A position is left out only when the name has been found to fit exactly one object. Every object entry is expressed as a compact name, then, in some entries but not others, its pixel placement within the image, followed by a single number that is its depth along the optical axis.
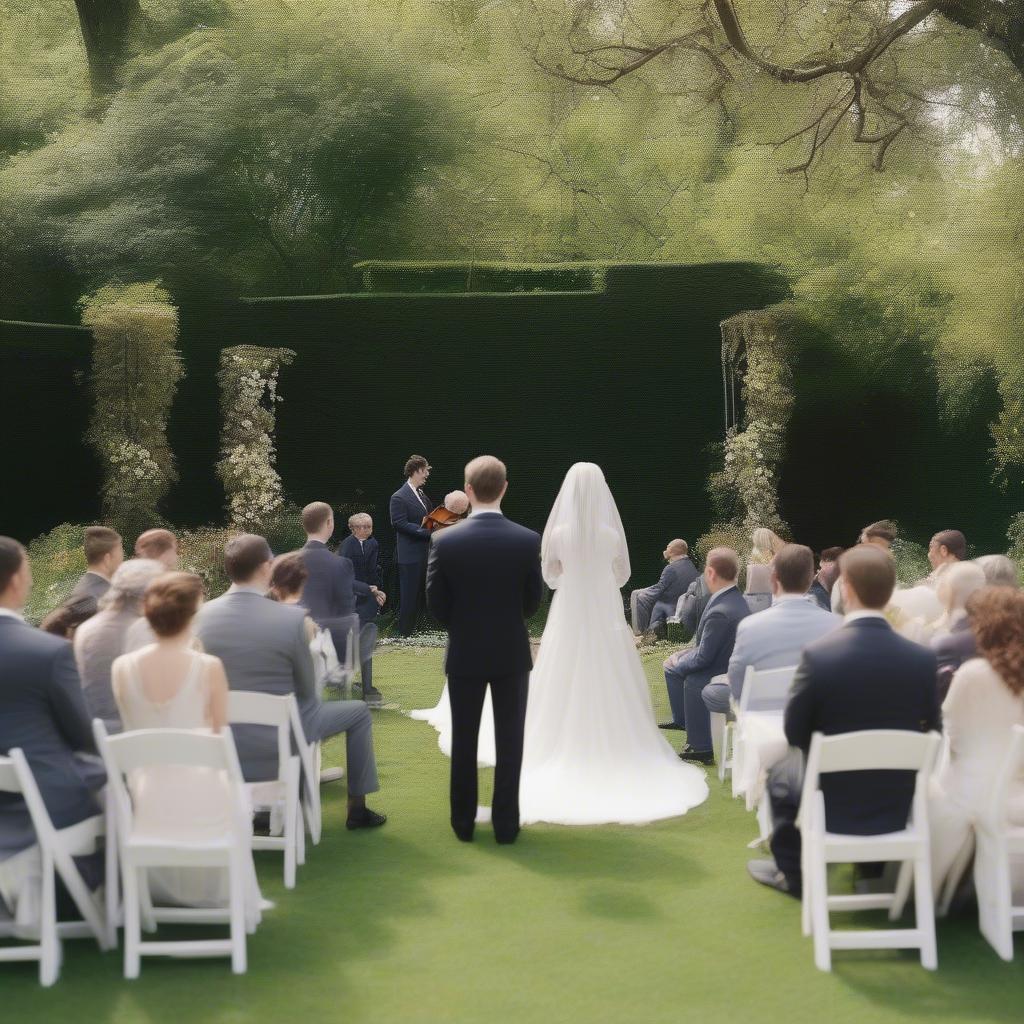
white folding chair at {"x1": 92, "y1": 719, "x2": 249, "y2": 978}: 4.27
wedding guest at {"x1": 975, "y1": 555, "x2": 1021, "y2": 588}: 6.23
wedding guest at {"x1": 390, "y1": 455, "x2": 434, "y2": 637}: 11.57
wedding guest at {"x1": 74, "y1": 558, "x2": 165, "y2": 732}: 5.26
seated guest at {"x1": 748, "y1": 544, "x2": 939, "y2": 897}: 4.39
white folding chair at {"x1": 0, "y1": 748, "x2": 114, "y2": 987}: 4.15
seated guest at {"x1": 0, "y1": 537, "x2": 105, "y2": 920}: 4.30
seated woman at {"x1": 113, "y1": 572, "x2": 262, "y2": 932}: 4.42
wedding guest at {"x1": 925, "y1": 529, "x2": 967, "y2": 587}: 6.83
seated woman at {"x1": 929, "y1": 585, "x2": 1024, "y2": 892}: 4.46
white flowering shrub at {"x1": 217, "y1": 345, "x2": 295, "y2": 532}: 13.57
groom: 5.70
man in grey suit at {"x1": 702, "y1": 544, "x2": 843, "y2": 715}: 5.68
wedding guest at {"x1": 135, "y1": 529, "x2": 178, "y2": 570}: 6.36
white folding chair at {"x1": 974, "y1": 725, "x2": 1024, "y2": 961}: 4.34
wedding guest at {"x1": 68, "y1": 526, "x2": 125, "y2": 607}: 6.30
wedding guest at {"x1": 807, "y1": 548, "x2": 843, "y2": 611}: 7.90
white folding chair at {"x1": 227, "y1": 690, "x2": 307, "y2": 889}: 5.16
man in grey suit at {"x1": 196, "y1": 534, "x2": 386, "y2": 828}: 5.31
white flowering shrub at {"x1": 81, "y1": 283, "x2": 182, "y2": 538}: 13.53
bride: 6.61
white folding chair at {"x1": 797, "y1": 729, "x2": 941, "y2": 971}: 4.27
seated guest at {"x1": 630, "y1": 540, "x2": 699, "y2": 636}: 9.51
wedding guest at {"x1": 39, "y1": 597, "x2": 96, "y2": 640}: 5.39
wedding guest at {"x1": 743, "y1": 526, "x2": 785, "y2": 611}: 7.70
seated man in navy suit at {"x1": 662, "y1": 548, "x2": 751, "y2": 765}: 6.98
